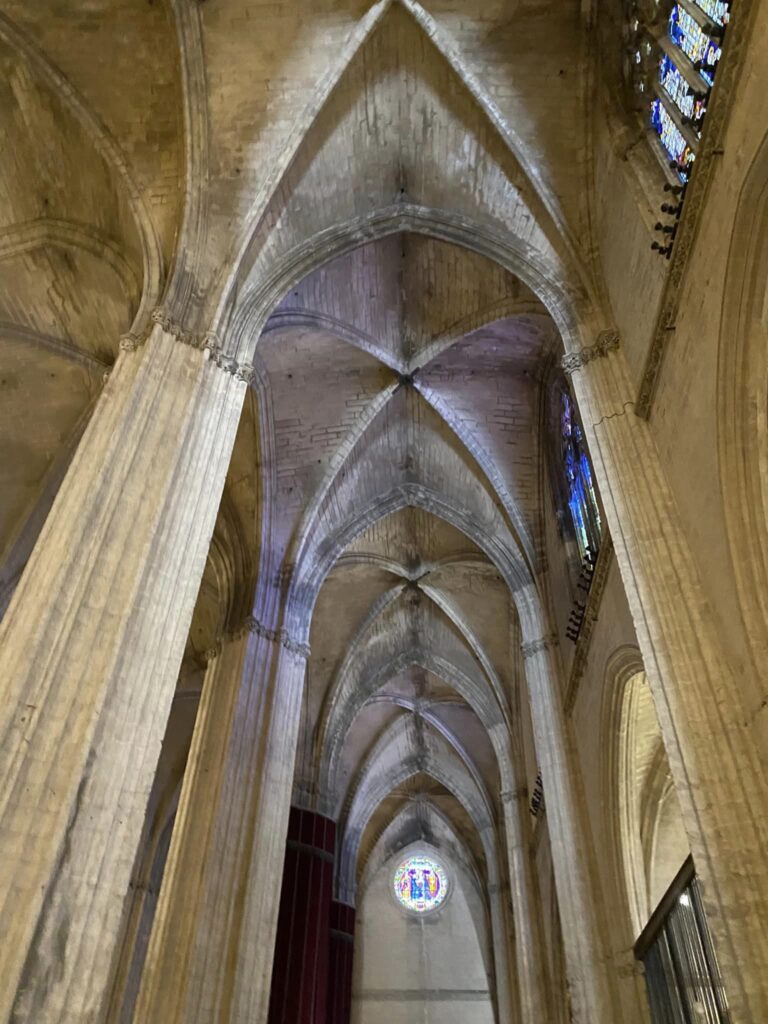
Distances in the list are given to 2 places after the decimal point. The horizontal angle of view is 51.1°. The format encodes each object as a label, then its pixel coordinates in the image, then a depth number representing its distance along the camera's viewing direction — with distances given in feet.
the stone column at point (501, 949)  52.31
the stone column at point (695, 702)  13.03
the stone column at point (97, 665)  12.75
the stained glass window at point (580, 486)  29.84
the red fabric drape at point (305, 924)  36.73
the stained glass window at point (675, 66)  17.85
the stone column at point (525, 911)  37.86
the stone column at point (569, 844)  25.44
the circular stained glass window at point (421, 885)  66.64
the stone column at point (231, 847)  24.67
